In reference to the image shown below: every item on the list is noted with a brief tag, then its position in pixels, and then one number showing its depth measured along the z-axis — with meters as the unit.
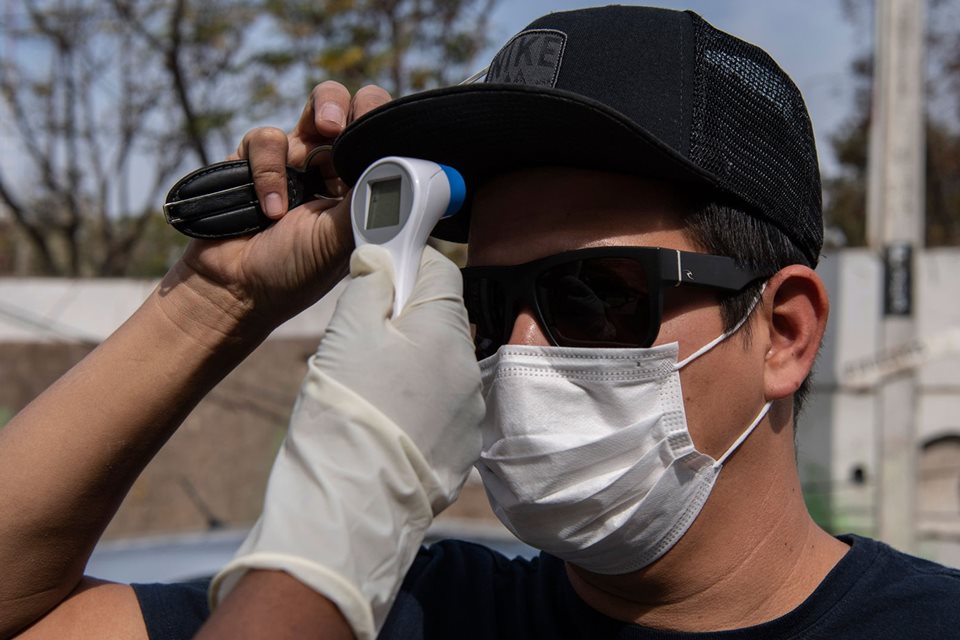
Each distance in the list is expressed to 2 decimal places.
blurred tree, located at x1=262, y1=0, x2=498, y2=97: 8.93
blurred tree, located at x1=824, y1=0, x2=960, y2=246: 13.91
